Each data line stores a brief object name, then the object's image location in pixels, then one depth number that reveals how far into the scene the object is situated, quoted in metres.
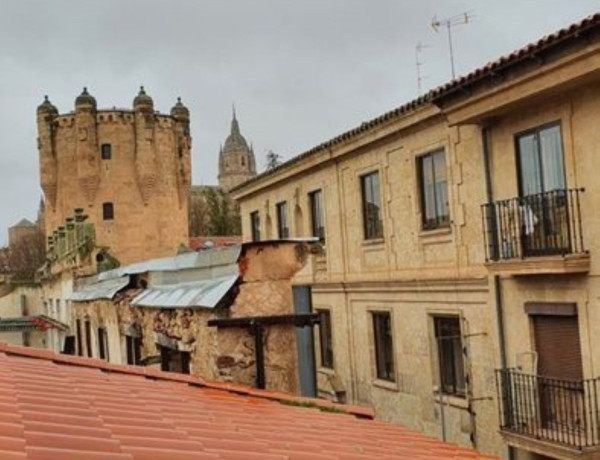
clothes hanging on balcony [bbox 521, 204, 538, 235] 12.11
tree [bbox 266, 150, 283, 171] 78.83
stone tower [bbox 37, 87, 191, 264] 52.62
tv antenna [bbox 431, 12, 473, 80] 18.56
